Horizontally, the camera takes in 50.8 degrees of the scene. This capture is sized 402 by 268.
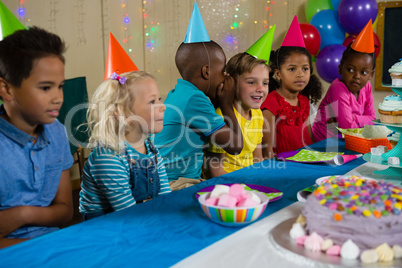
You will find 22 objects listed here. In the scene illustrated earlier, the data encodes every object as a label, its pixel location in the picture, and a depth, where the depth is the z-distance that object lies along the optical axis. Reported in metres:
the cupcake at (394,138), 1.47
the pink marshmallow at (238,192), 0.95
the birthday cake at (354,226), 0.76
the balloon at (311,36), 3.85
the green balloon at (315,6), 4.12
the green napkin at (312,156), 1.62
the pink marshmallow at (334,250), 0.77
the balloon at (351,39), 3.80
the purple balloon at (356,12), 3.65
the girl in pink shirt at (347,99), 2.55
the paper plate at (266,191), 1.14
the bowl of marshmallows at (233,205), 0.92
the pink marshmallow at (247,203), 0.92
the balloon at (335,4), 3.94
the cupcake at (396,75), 1.36
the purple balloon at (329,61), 3.79
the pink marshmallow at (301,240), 0.81
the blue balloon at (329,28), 3.96
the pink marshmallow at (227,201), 0.92
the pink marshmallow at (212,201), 0.94
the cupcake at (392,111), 1.39
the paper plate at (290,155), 1.60
